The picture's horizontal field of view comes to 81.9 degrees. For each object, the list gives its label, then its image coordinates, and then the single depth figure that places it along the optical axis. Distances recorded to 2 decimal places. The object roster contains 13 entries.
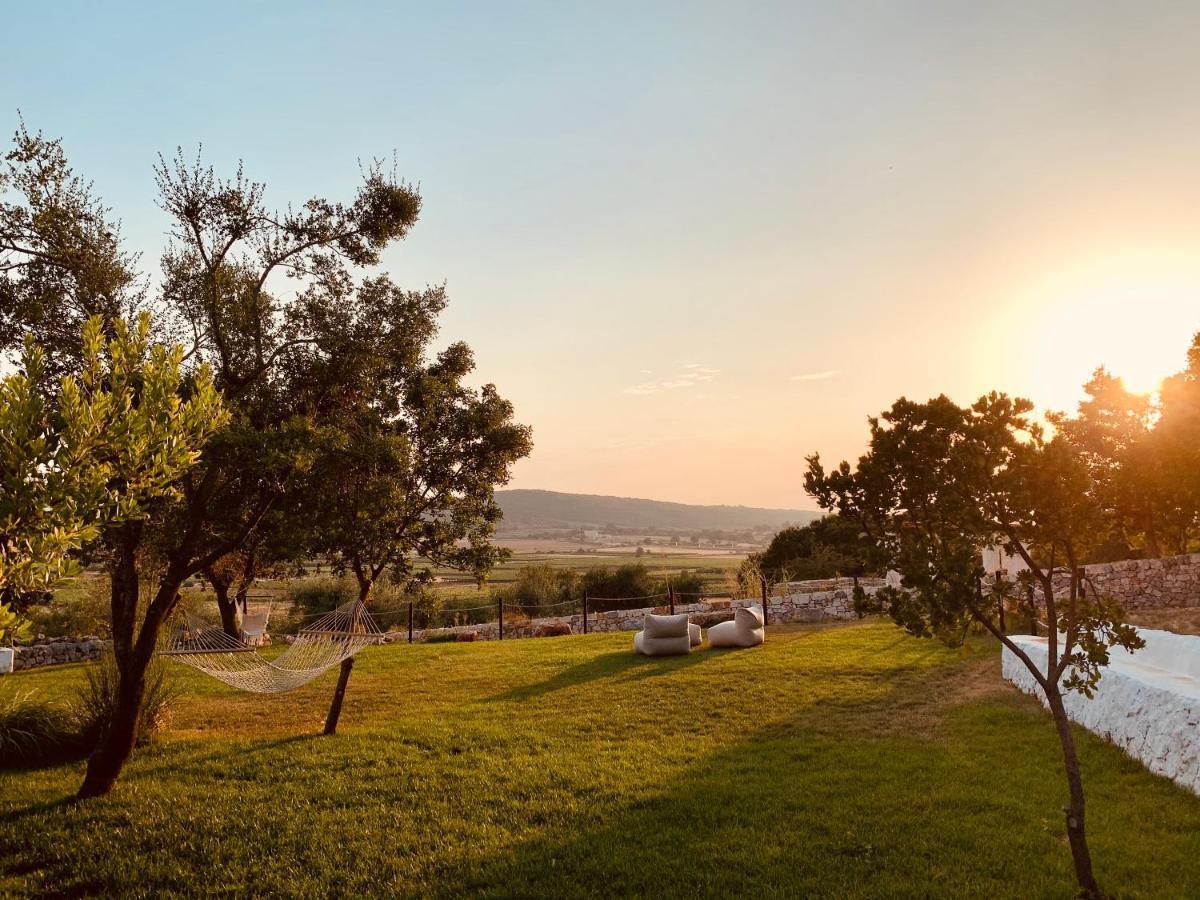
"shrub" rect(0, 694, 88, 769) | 7.20
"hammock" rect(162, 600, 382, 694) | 7.81
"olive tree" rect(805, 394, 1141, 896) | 3.85
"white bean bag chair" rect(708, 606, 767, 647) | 13.94
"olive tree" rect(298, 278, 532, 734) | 7.47
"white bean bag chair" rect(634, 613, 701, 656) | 13.12
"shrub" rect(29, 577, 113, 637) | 17.84
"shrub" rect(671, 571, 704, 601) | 31.14
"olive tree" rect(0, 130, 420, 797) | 6.33
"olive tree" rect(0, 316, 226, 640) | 2.87
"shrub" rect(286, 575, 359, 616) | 28.53
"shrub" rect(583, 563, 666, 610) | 29.20
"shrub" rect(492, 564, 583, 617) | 29.24
